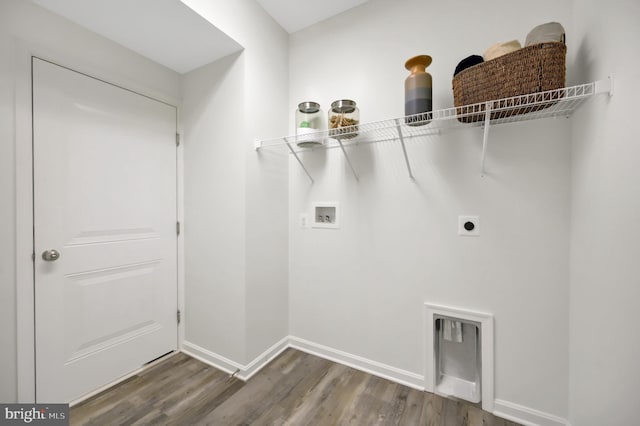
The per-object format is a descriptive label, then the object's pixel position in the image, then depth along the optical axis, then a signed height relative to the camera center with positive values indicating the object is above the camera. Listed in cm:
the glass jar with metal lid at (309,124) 176 +64
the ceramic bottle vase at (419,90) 139 +66
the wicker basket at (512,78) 106 +58
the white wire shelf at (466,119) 109 +49
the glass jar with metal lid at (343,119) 164 +60
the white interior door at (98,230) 141 -11
